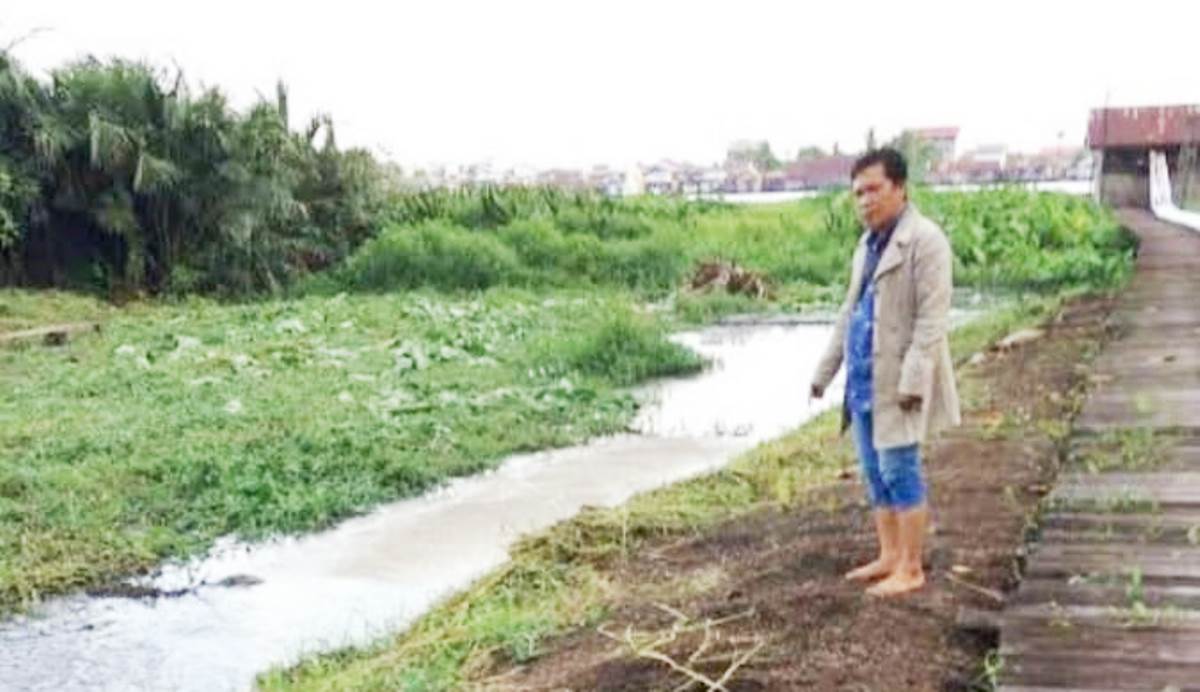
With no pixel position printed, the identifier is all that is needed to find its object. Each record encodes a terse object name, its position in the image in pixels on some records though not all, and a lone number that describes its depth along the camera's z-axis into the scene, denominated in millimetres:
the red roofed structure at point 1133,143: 28938
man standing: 3768
